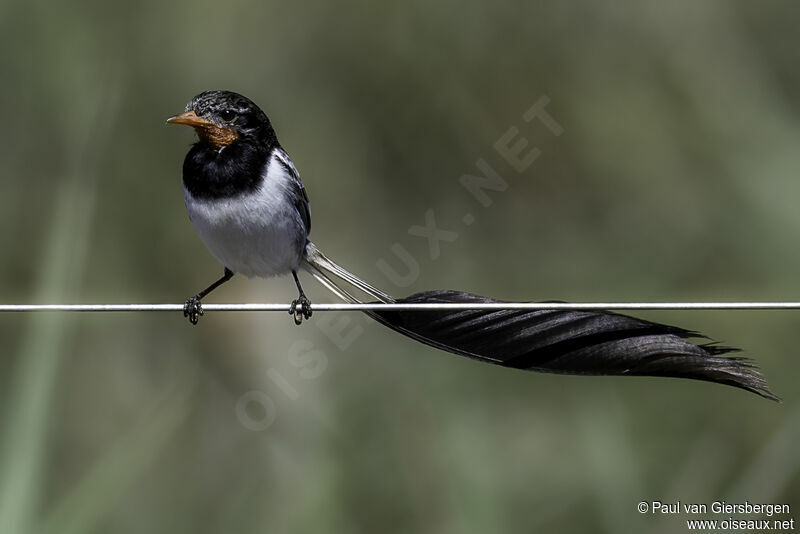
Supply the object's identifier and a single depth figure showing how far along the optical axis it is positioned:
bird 4.23
